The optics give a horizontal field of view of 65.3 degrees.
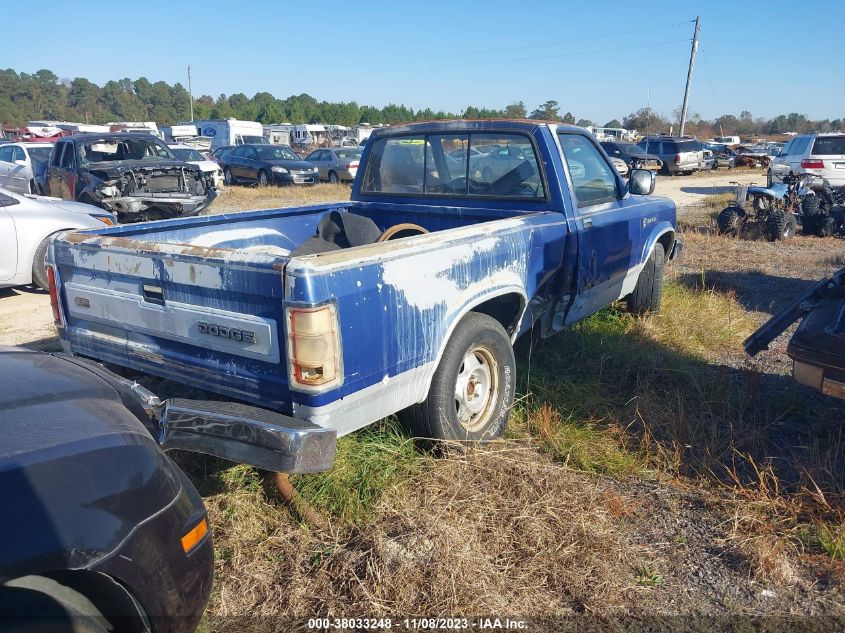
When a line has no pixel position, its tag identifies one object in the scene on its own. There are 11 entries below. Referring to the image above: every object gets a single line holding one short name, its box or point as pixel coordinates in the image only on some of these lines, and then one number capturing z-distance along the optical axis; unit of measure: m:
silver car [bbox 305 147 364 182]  23.00
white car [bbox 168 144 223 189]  16.27
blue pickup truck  2.73
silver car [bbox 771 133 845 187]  14.08
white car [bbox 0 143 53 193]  13.57
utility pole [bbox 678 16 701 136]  38.26
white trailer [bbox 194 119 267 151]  39.81
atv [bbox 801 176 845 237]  11.77
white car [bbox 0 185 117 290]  7.29
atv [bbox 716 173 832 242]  11.27
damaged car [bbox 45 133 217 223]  10.98
